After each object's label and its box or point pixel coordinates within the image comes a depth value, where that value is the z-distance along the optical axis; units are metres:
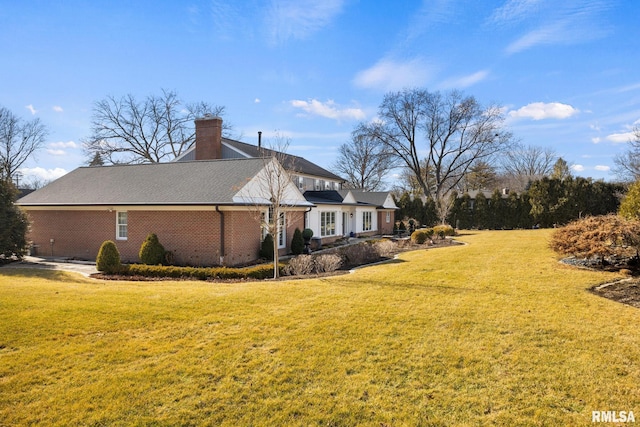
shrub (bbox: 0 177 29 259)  16.25
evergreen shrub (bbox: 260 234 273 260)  16.77
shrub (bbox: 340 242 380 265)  14.96
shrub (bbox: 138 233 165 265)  15.07
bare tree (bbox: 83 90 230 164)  41.00
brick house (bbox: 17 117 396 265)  15.30
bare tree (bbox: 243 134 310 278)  12.28
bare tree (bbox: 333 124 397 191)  51.86
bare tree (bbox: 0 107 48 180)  41.25
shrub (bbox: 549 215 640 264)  11.27
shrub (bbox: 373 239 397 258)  17.14
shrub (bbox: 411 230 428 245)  21.81
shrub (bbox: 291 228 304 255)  18.94
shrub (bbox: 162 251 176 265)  15.44
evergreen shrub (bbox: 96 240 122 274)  13.38
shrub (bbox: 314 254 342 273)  13.21
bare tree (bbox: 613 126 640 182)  35.62
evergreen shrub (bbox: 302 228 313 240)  20.19
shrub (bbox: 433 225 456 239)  24.26
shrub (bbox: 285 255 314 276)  13.07
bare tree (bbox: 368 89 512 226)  41.09
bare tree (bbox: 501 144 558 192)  62.03
